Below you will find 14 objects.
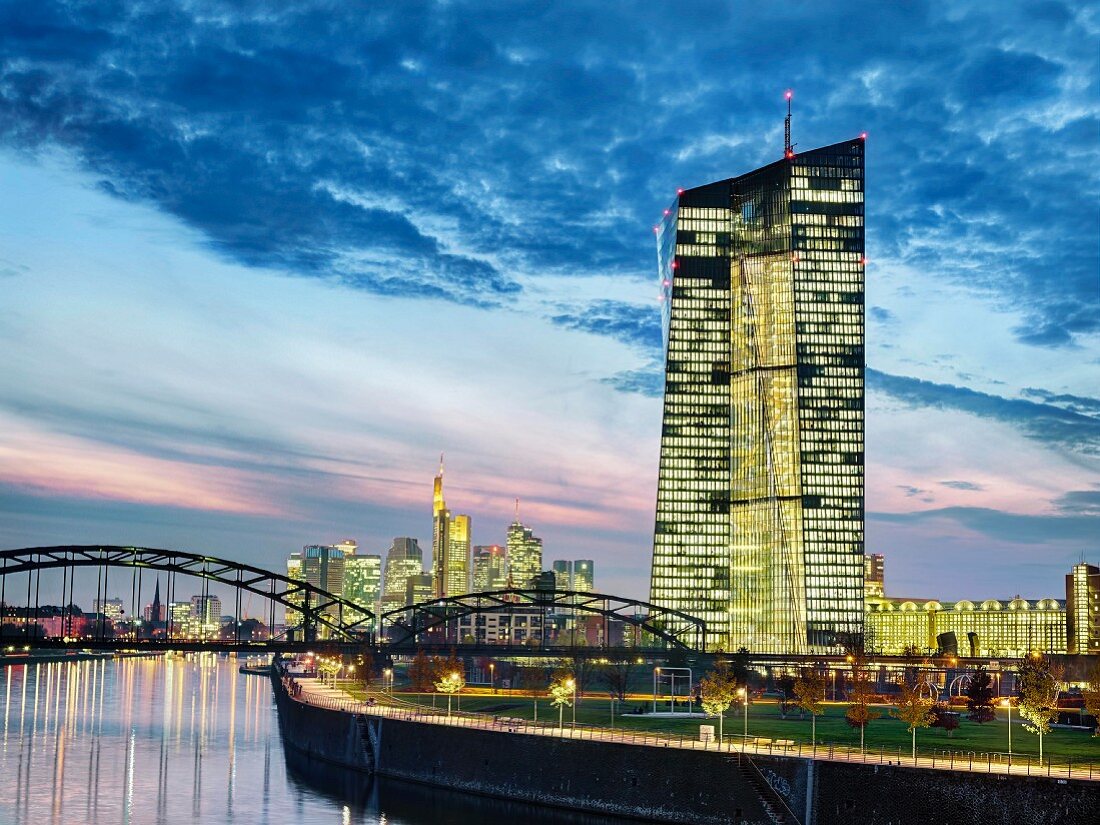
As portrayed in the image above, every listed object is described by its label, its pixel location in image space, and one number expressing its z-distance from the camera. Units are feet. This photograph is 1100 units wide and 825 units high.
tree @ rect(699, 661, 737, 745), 349.37
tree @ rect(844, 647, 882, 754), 321.67
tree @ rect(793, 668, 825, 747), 344.06
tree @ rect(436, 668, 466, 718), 474.20
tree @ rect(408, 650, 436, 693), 587.68
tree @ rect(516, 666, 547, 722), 552.41
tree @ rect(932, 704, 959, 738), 346.33
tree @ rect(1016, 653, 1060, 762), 306.35
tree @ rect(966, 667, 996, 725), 392.88
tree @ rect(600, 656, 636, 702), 520.83
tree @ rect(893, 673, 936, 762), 302.45
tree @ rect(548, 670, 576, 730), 411.13
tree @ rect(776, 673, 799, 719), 451.94
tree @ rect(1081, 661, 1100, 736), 313.73
